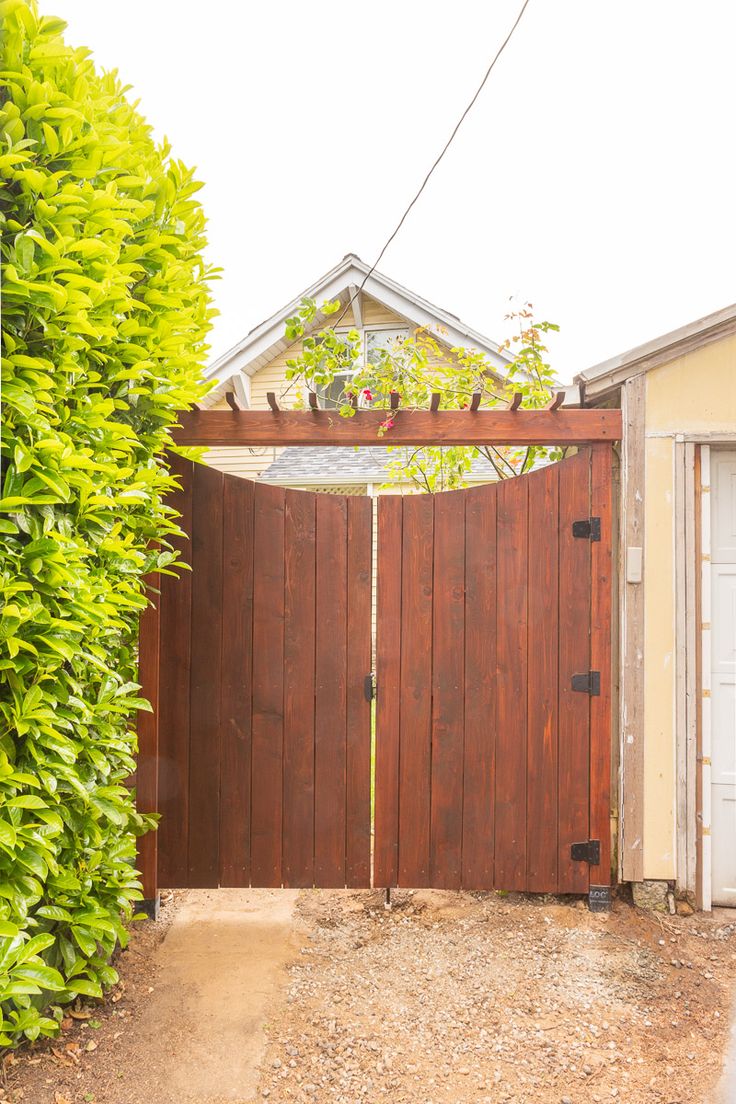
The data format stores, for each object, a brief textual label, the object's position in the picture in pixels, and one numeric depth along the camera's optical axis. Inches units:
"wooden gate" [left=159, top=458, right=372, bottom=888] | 124.6
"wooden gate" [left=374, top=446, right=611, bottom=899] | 124.4
